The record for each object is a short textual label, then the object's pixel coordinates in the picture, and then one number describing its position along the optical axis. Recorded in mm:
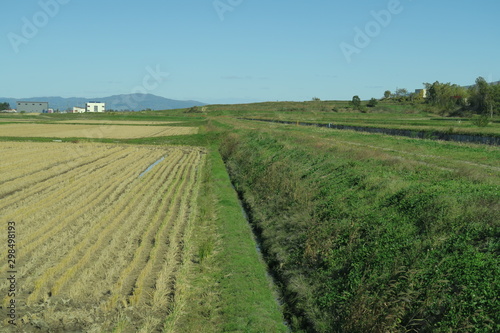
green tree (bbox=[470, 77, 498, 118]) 87000
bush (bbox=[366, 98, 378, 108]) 144500
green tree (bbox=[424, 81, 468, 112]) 122050
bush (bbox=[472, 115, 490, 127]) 50038
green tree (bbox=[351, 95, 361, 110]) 140250
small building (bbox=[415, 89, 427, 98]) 160750
